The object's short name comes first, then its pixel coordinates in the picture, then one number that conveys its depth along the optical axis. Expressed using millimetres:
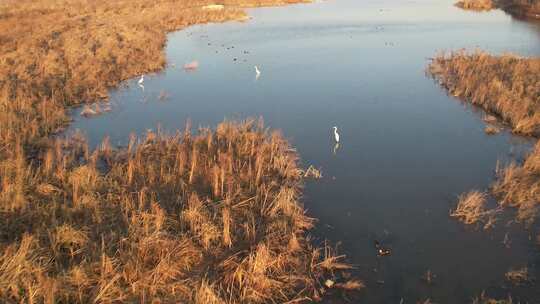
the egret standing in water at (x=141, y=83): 20820
